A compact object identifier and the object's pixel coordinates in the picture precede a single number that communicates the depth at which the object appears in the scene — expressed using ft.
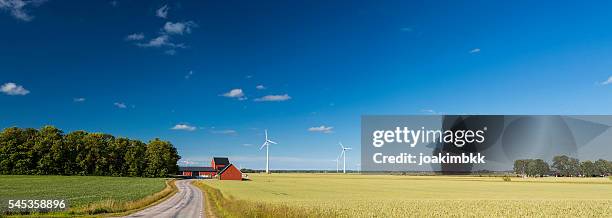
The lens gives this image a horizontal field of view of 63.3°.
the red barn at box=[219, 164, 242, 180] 521.65
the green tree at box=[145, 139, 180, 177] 580.30
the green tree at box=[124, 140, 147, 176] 566.77
